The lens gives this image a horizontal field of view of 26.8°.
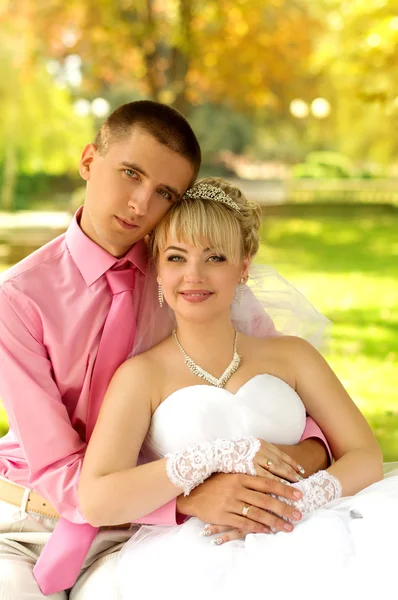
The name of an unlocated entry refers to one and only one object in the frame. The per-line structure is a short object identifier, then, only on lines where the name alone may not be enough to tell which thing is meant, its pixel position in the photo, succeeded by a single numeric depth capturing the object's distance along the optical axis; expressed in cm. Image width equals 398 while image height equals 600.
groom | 277
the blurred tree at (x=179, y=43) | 1800
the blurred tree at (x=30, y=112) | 2362
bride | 239
